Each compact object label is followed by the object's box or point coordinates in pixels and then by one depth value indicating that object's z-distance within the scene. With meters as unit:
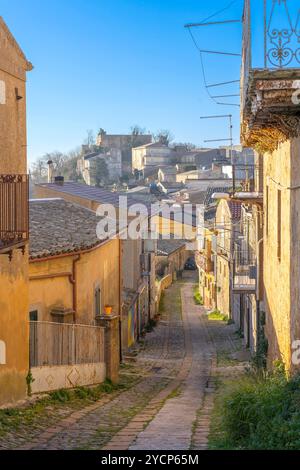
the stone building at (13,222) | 11.04
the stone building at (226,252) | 32.72
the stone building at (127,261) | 25.80
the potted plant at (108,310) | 16.61
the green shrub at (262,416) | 7.06
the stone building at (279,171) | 8.06
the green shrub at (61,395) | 13.14
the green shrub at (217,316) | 36.19
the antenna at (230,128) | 17.16
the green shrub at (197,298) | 47.50
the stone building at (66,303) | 13.62
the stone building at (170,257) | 55.02
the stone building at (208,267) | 42.06
